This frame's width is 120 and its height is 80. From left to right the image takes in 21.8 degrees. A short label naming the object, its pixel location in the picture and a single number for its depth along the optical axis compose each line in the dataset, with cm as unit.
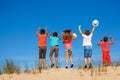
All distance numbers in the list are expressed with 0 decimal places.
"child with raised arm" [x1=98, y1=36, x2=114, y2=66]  1733
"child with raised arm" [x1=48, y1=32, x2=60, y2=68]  1664
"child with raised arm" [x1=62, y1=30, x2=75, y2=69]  1633
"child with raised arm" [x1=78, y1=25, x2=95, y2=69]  1570
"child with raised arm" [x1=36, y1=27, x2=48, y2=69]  1667
